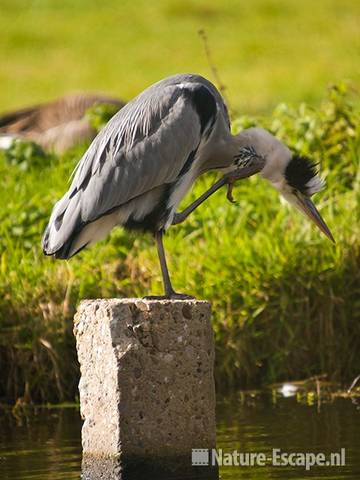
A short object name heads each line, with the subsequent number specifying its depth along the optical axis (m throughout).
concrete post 12.06
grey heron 13.57
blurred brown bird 26.08
